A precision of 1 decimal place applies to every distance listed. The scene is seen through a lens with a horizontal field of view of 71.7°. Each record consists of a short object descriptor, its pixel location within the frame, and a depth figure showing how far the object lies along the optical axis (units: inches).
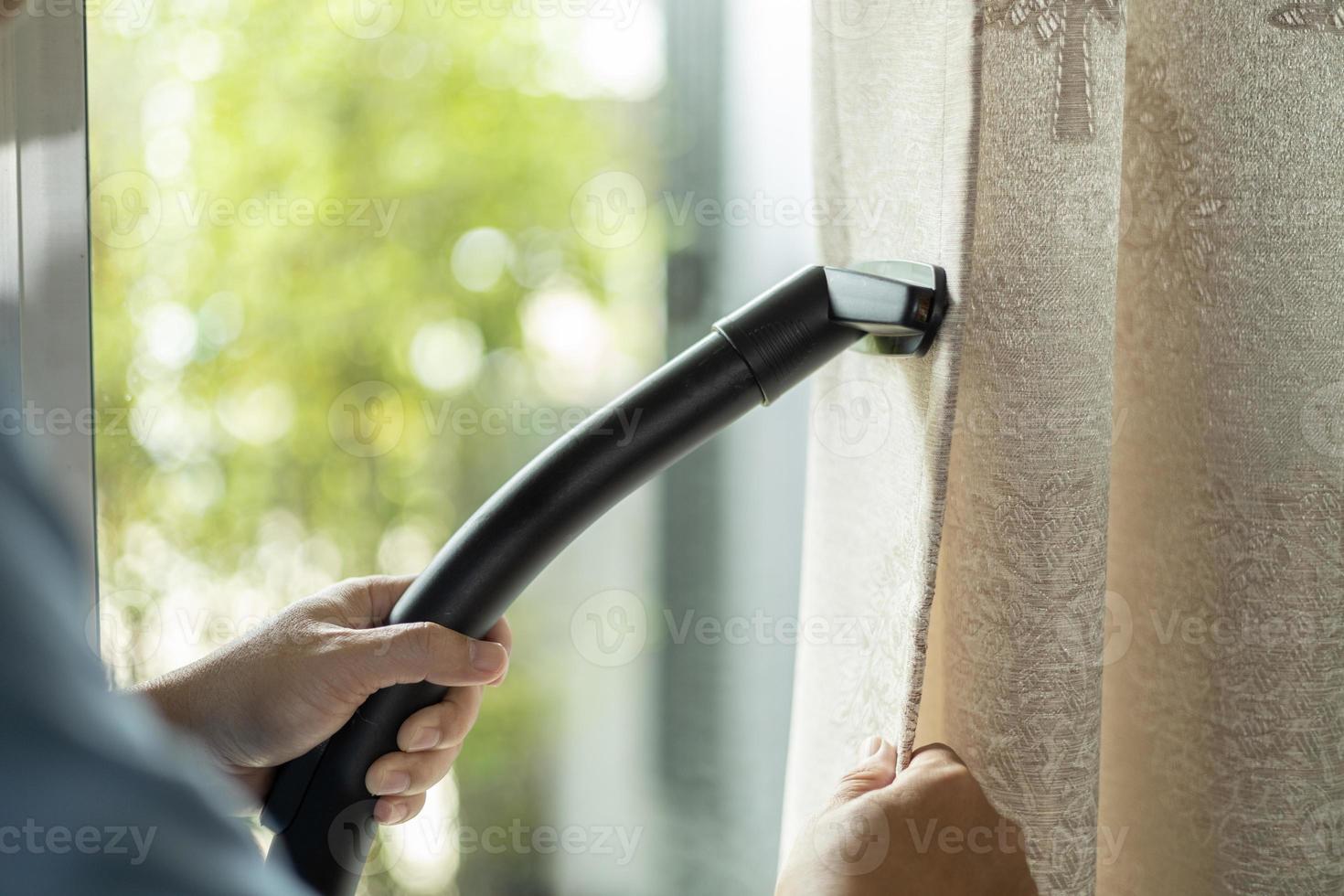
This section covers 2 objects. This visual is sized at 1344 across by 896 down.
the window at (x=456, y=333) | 30.5
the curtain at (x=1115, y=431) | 18.3
